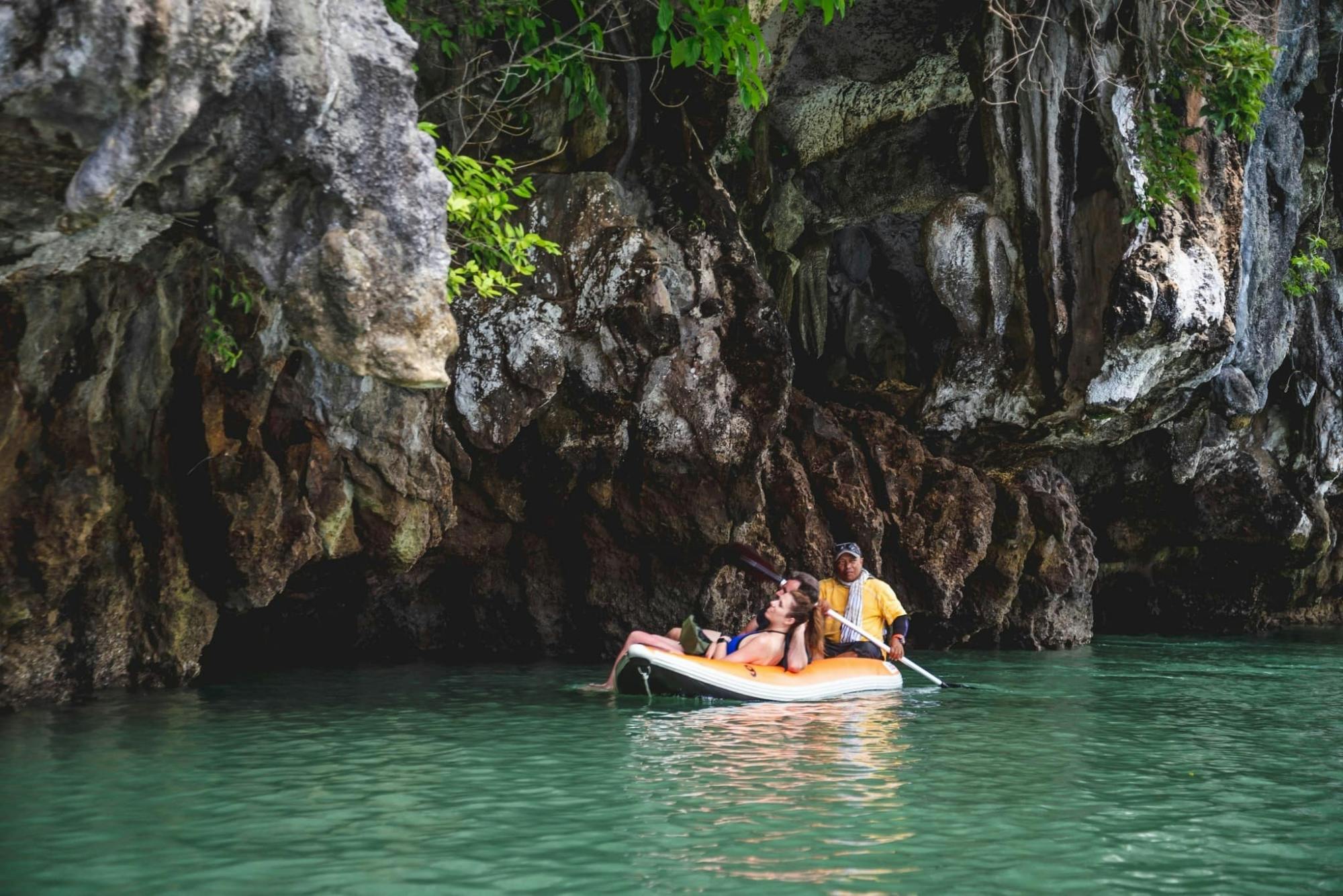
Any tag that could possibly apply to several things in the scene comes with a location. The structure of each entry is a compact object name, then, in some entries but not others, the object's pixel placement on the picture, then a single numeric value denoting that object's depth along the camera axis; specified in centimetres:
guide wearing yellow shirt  1098
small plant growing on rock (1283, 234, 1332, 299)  1551
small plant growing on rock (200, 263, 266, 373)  817
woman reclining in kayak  988
